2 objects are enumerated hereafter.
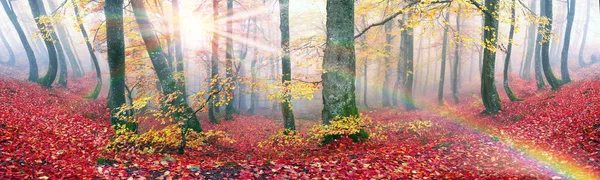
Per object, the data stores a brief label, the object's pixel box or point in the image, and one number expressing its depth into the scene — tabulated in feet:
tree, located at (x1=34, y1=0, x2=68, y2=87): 58.90
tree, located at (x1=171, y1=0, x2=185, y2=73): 49.44
